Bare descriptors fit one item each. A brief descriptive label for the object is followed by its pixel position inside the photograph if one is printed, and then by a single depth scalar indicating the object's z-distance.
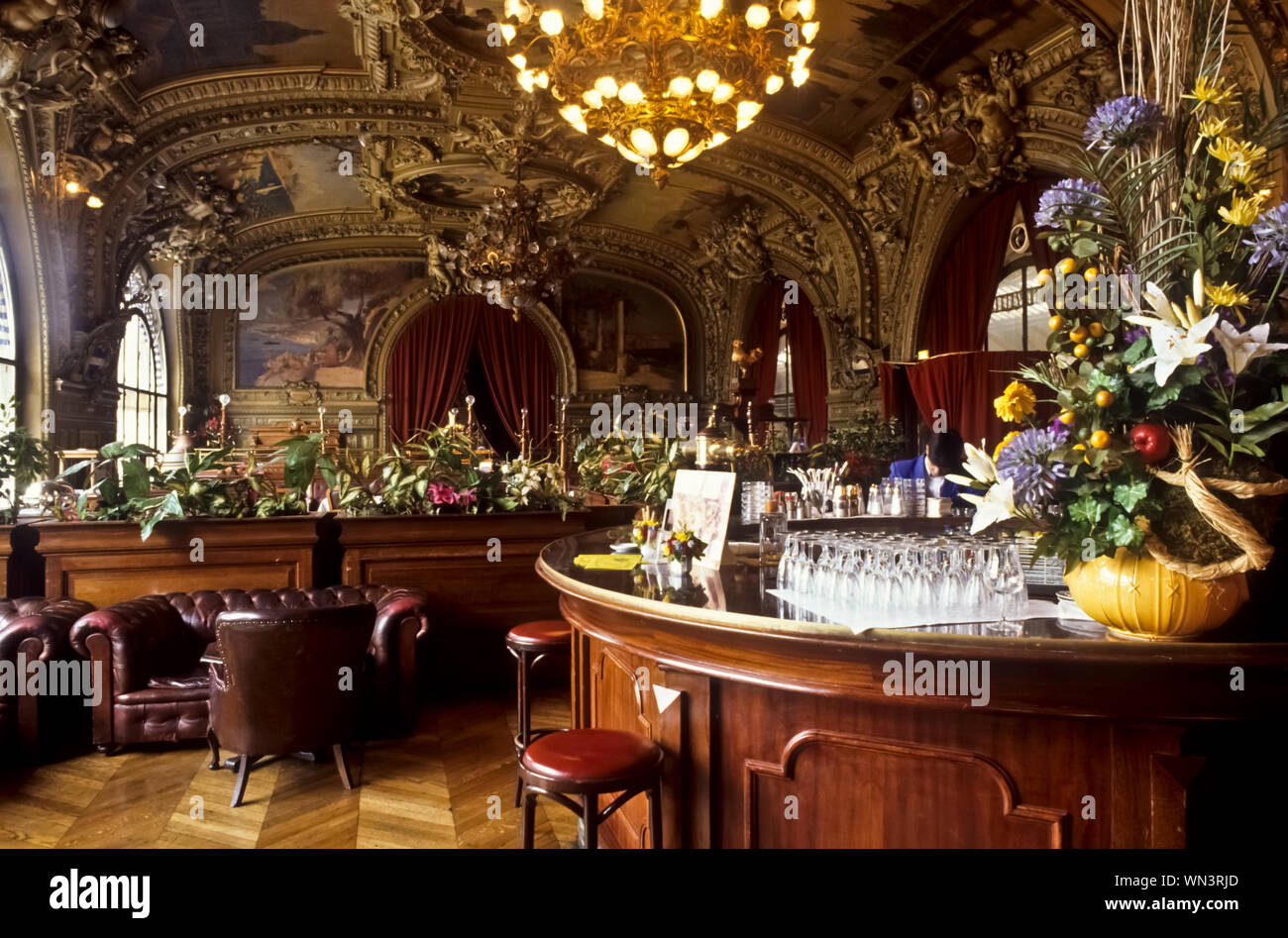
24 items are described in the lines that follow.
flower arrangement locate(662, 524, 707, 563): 2.47
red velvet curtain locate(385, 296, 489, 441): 14.95
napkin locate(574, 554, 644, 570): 2.74
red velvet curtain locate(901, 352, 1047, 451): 8.33
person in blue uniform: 5.62
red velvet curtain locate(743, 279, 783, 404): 13.50
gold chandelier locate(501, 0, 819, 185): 4.13
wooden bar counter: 1.52
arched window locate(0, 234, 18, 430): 8.91
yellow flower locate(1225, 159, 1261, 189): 1.47
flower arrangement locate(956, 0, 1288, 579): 1.45
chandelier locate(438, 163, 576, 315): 8.70
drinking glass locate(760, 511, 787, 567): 2.47
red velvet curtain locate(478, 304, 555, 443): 15.40
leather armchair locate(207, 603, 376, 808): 3.36
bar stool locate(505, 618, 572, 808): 3.42
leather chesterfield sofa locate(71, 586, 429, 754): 3.96
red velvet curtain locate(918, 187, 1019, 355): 8.53
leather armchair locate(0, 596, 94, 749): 3.85
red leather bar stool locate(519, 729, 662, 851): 1.98
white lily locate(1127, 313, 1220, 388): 1.39
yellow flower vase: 1.46
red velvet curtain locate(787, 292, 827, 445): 12.24
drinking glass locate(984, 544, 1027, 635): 1.80
